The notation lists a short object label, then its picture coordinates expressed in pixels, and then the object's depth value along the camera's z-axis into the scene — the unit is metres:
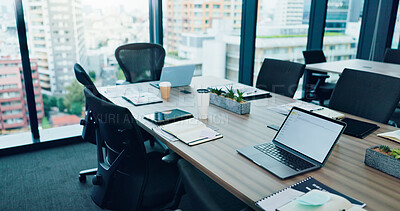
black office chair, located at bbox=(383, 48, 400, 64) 4.67
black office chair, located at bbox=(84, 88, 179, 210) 1.56
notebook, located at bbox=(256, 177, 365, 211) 1.14
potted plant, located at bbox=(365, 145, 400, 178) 1.34
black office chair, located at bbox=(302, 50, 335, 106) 4.14
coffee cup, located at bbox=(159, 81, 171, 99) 2.55
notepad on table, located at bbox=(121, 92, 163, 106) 2.44
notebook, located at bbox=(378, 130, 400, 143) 1.72
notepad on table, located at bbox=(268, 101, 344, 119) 2.12
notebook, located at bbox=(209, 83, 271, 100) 2.62
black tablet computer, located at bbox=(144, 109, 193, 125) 1.99
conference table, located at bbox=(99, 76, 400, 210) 1.24
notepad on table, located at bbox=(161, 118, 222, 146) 1.73
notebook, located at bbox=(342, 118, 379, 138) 1.82
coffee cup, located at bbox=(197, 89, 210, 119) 2.05
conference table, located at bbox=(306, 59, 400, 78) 3.91
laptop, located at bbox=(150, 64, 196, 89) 2.79
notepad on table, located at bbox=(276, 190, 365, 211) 1.01
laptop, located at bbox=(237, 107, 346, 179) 1.42
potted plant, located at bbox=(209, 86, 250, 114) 2.18
